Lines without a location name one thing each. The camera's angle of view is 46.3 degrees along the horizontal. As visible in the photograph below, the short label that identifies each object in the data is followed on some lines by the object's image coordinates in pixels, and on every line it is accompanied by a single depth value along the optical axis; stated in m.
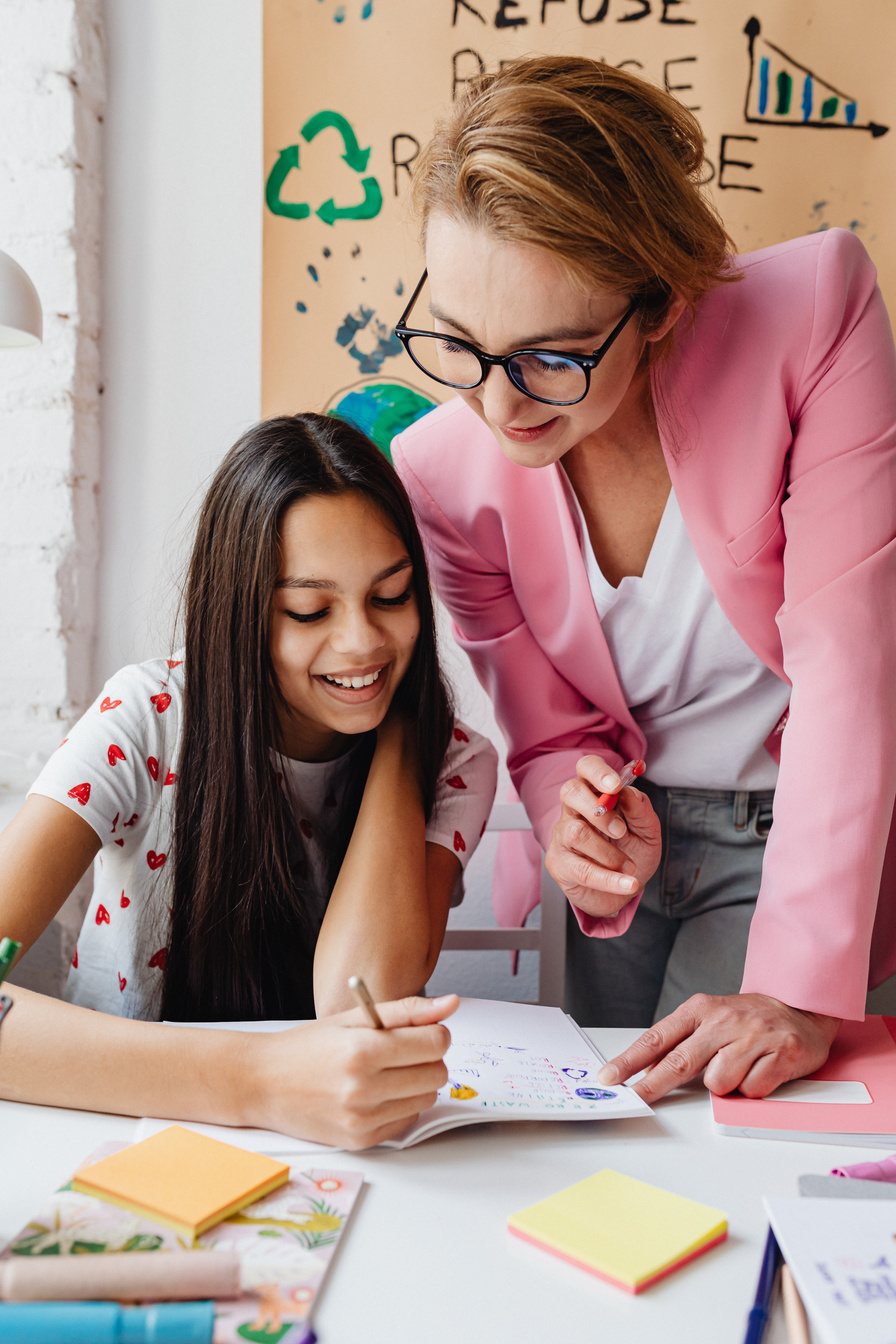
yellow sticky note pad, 0.54
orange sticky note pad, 0.57
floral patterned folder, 0.50
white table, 0.51
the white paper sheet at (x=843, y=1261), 0.50
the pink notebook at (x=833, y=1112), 0.72
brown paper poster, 1.61
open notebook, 0.68
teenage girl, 1.01
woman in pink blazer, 0.78
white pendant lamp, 1.13
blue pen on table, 0.50
